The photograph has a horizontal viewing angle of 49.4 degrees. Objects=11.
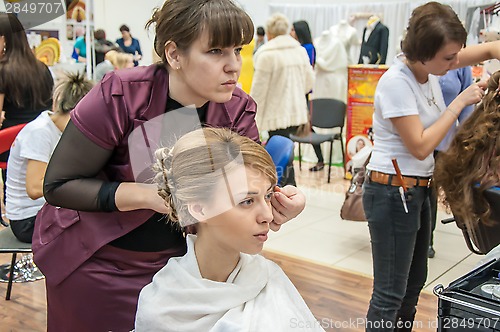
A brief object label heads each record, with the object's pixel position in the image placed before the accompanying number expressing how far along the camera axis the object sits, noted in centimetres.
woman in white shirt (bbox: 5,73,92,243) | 217
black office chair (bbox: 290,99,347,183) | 552
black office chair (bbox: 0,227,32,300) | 241
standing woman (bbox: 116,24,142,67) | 705
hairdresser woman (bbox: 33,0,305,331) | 110
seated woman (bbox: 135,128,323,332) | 104
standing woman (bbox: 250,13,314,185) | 447
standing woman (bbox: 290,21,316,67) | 577
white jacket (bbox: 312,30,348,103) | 622
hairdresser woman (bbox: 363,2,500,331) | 175
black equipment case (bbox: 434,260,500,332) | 101
